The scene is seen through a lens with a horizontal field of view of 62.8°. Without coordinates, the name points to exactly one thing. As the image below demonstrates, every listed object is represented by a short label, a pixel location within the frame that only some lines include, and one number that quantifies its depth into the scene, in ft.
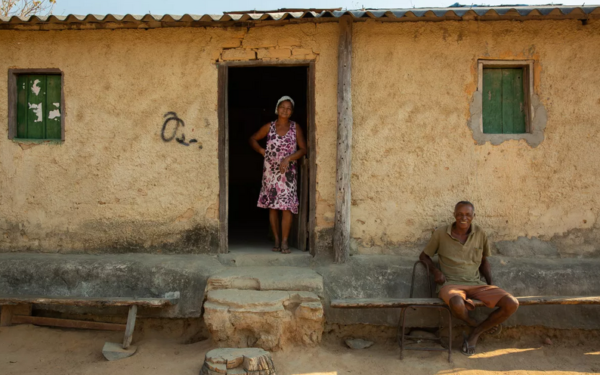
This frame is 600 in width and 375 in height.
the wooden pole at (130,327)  14.33
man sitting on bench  13.47
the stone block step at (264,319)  13.67
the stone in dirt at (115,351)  13.98
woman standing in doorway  16.98
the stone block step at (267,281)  14.56
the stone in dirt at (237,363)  12.16
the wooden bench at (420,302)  13.64
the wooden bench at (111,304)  14.26
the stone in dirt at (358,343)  14.64
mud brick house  15.75
